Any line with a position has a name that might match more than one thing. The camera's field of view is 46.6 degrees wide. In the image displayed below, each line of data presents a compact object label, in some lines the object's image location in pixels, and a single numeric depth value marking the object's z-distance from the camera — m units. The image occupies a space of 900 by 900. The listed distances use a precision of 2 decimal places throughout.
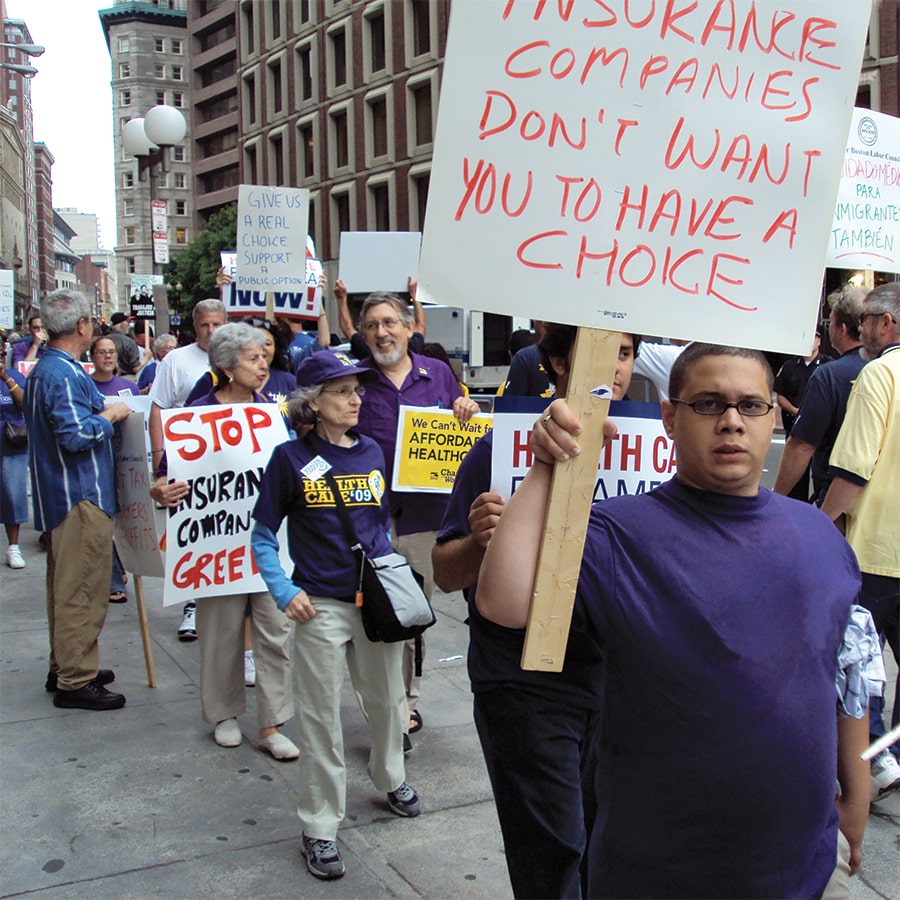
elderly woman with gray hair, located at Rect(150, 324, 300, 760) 4.73
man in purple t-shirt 1.88
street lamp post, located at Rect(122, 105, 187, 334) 13.23
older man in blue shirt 5.19
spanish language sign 5.62
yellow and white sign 4.88
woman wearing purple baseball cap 3.77
